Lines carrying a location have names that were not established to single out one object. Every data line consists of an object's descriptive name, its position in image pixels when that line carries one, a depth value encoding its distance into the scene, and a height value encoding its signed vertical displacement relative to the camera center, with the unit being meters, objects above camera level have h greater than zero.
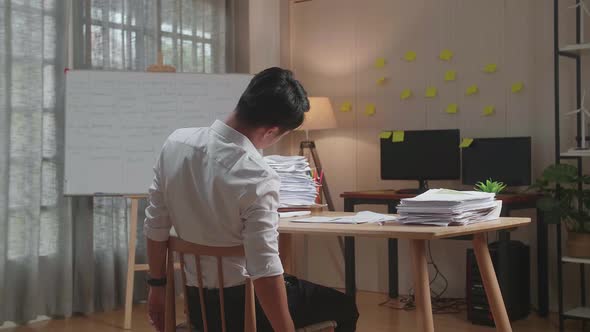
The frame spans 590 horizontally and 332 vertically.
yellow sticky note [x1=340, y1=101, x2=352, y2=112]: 5.31 +0.42
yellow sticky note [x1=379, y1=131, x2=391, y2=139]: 4.82 +0.19
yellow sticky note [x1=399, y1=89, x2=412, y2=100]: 5.03 +0.48
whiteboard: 4.16 +0.25
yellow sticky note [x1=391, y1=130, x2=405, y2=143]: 4.75 +0.18
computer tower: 4.10 -0.71
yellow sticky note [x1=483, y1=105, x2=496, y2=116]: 4.68 +0.34
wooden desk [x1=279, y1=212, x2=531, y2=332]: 1.98 -0.22
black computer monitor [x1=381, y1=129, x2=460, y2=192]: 4.58 +0.04
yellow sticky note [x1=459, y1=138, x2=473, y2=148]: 4.51 +0.12
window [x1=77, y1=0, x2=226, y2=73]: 4.54 +0.88
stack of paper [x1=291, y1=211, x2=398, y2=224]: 2.28 -0.18
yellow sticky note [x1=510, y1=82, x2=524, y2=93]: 4.57 +0.47
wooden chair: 1.72 -0.29
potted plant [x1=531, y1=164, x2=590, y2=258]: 3.90 -0.24
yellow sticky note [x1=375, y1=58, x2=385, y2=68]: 5.16 +0.72
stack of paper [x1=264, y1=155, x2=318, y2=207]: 2.73 -0.07
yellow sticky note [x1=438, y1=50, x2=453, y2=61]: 4.85 +0.72
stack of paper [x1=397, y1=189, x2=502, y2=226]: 2.08 -0.14
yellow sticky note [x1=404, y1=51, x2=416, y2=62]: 5.01 +0.74
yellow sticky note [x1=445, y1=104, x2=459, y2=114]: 4.82 +0.36
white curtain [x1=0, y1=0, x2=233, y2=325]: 4.12 -0.02
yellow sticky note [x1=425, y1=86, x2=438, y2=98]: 4.91 +0.48
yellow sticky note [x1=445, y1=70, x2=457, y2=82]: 4.84 +0.59
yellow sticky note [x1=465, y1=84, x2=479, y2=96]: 4.76 +0.48
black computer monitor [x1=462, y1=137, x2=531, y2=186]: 4.32 +0.01
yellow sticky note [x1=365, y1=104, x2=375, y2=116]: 5.21 +0.39
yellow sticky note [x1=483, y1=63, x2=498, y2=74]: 4.68 +0.61
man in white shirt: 1.69 -0.09
